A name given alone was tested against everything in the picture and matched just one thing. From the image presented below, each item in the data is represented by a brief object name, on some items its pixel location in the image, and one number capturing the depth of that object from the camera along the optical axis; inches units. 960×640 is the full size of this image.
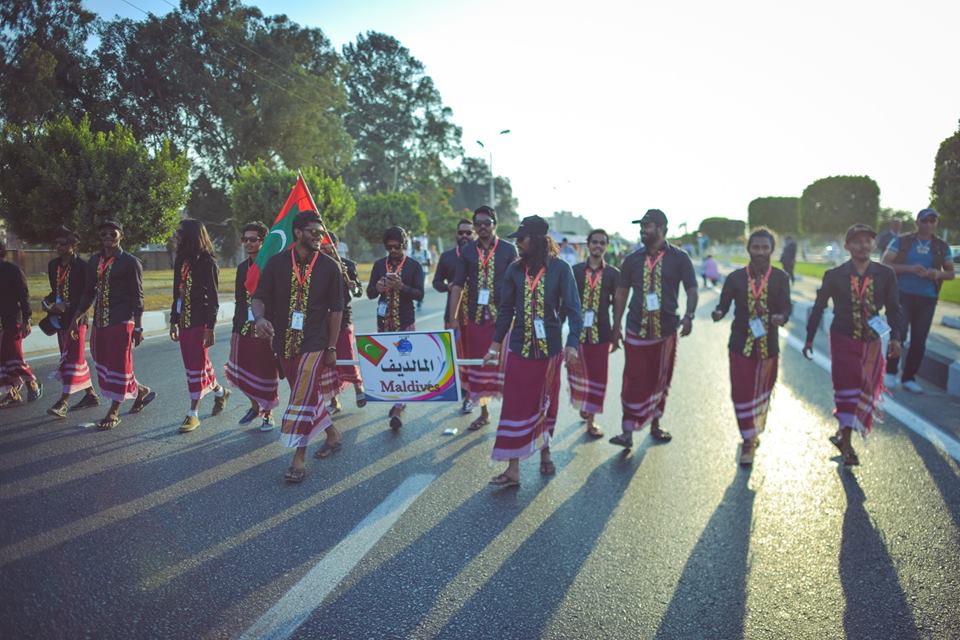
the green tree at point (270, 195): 1139.9
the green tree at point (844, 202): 2206.0
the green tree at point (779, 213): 3021.7
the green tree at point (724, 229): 4220.0
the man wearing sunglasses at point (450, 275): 271.6
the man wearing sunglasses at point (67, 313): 267.0
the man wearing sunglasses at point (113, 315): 253.6
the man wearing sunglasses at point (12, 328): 284.0
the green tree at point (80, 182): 693.9
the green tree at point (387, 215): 1828.2
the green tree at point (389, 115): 2593.5
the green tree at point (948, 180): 676.8
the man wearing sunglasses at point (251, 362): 253.1
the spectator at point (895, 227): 441.3
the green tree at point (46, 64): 1256.8
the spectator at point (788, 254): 896.9
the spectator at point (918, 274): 312.5
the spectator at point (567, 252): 1174.6
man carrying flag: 196.5
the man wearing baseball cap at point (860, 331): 211.2
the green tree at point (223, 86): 1612.9
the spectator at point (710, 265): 747.2
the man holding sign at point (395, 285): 262.2
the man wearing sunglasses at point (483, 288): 257.0
